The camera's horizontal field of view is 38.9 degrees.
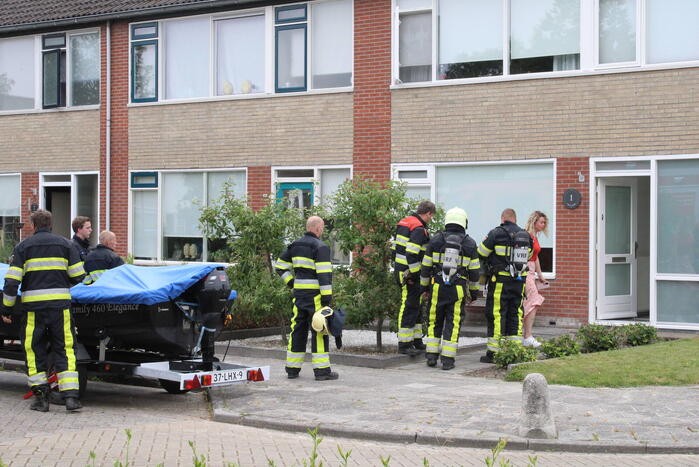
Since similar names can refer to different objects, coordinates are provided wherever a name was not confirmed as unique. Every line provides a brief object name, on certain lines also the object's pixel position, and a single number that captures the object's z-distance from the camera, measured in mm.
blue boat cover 9578
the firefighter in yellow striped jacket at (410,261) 12266
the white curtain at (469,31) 16625
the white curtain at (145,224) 20703
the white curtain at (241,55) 19234
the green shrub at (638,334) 13352
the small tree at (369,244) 12875
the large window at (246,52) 18375
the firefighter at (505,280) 12328
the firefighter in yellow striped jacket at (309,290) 11008
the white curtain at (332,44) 18188
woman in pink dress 13297
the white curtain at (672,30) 14906
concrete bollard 8008
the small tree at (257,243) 13523
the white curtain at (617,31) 15406
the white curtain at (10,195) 22438
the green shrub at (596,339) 12828
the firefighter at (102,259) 11016
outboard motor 9852
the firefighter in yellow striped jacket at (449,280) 11773
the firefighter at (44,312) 9547
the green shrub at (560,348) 12359
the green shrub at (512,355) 11625
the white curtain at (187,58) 19906
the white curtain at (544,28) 15930
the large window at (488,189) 16047
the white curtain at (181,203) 20078
